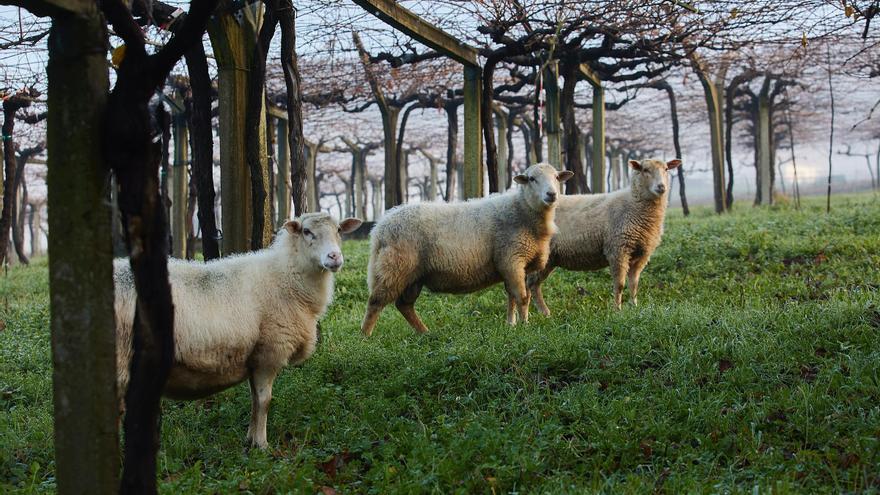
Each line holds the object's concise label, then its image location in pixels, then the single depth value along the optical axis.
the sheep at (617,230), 9.07
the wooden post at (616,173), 38.43
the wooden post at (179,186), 16.67
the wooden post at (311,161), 25.92
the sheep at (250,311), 4.84
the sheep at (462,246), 8.09
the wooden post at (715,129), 19.80
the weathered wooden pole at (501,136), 21.59
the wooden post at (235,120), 6.96
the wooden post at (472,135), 11.10
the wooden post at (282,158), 20.03
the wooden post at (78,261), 2.94
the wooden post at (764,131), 22.89
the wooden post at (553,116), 13.45
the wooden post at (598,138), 15.91
